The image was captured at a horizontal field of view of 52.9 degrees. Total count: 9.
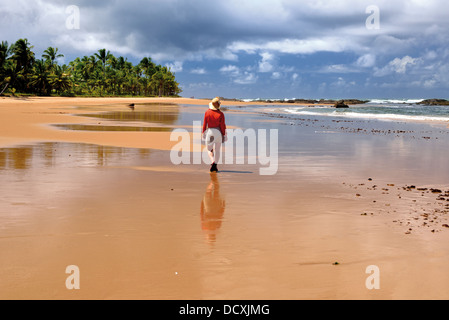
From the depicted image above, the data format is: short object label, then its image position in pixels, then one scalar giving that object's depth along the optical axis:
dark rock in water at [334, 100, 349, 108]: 99.82
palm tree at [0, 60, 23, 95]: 88.14
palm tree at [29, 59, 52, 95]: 96.69
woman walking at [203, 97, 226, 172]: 13.57
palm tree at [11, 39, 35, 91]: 88.38
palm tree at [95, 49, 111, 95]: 140.04
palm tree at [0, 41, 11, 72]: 86.88
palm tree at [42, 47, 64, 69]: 113.00
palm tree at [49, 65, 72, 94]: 102.19
